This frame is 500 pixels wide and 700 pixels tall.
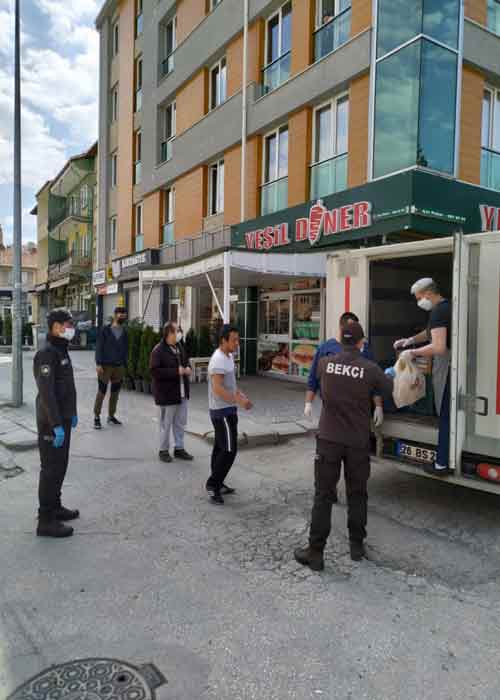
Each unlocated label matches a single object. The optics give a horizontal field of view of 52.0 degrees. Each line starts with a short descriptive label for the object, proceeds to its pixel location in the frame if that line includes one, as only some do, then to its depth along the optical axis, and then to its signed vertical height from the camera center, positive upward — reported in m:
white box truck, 4.39 -0.25
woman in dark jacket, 6.59 -0.86
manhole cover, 2.44 -1.78
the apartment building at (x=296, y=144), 9.77 +4.41
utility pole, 9.93 +1.40
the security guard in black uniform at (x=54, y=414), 4.30 -0.80
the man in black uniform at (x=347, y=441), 3.80 -0.86
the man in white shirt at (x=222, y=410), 5.14 -0.88
